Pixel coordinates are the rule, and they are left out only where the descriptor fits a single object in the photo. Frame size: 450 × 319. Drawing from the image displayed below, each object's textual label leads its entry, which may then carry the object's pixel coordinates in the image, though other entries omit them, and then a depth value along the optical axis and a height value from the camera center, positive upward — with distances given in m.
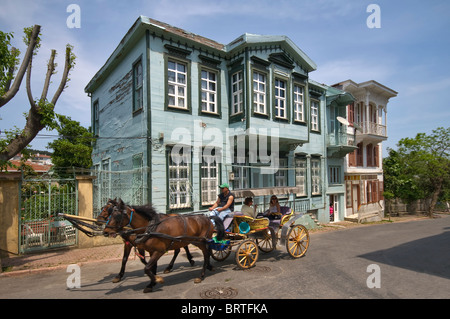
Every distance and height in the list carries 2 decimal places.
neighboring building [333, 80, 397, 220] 20.81 +1.81
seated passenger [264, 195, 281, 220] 8.61 -1.33
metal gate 8.70 -1.31
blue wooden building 11.07 +2.69
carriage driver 7.12 -0.94
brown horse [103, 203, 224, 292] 5.56 -1.39
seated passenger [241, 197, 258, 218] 7.84 -1.14
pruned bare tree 7.54 +2.09
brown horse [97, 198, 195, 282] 5.69 -1.20
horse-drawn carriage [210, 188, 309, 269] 7.00 -1.84
